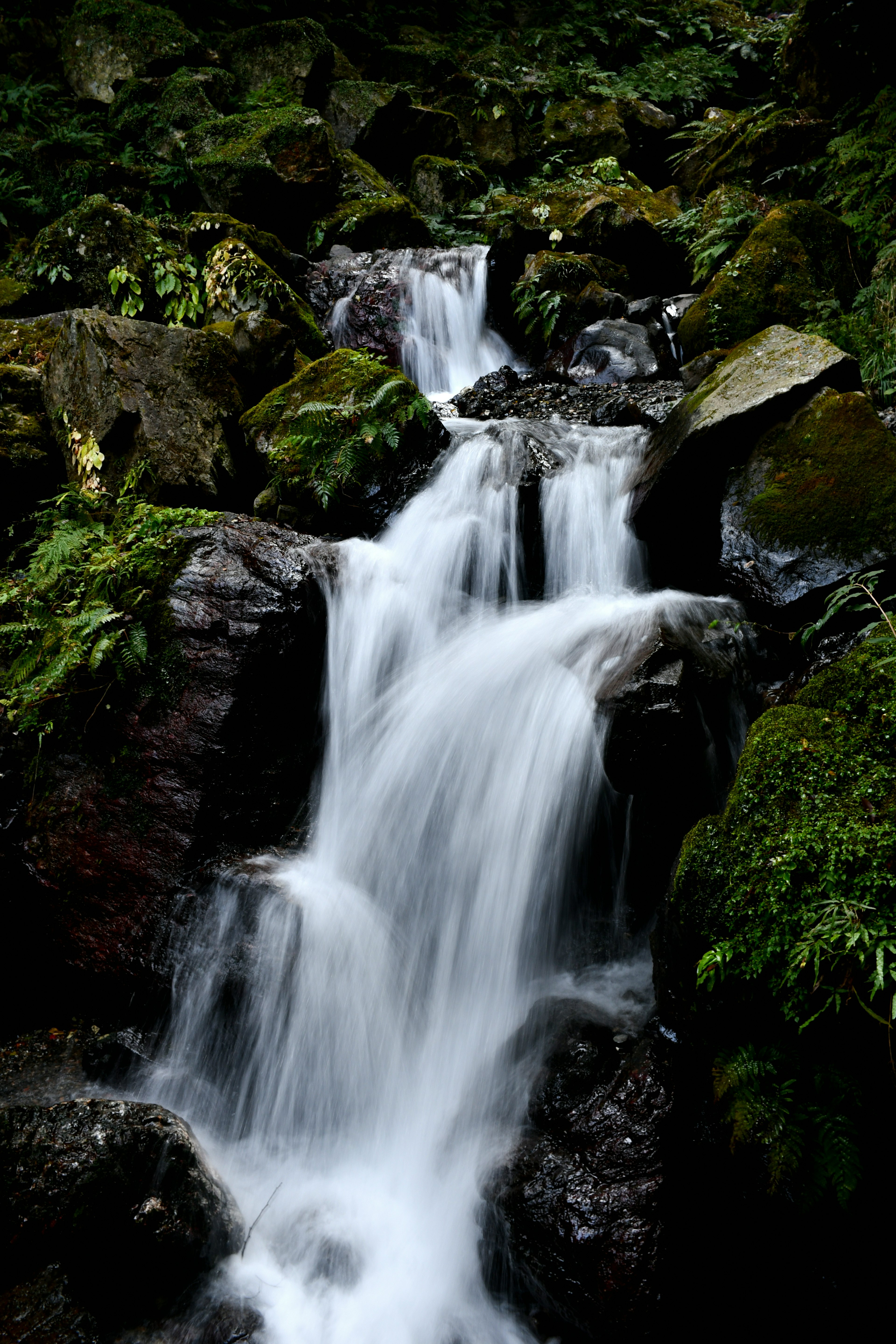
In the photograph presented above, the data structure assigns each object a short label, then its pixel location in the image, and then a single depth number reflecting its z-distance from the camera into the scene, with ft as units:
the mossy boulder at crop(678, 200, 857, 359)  21.97
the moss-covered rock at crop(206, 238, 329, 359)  25.49
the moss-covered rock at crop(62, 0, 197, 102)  40.32
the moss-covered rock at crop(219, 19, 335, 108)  42.78
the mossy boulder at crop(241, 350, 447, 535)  19.24
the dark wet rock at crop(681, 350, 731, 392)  22.04
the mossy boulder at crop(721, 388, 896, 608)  13.28
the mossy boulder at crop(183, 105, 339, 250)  34.60
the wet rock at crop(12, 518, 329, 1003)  12.01
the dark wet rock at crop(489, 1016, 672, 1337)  8.32
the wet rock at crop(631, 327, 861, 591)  15.34
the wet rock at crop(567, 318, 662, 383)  27.02
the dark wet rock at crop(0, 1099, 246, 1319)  8.72
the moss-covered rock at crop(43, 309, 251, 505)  18.12
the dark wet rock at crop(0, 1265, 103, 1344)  8.15
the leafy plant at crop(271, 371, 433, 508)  18.97
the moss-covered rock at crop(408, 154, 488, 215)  42.75
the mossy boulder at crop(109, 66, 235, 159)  38.01
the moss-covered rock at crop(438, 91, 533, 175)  46.62
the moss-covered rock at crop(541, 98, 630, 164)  46.73
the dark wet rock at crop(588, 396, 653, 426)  22.62
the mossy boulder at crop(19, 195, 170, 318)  25.77
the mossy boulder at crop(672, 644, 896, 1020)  7.21
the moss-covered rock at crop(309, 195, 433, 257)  36.24
